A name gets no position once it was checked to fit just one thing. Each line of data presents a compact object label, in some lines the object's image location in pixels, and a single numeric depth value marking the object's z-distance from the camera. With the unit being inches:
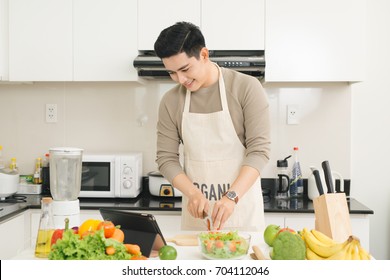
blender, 73.5
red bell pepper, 63.7
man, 86.1
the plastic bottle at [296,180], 130.7
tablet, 65.2
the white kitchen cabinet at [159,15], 121.9
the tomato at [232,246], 62.5
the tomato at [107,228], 60.7
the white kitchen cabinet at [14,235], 109.4
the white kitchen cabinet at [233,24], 121.2
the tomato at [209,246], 62.8
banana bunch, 57.5
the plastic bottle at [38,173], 134.2
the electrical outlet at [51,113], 139.3
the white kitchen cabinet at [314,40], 119.8
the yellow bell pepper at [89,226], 62.3
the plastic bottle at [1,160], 139.7
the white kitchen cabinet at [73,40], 123.6
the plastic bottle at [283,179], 128.3
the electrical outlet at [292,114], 134.5
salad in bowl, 62.6
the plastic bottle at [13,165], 135.9
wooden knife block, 69.4
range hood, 118.1
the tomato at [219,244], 62.5
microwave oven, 125.3
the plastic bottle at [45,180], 133.8
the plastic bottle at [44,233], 66.0
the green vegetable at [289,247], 59.1
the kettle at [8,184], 127.1
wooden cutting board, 72.2
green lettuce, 55.7
